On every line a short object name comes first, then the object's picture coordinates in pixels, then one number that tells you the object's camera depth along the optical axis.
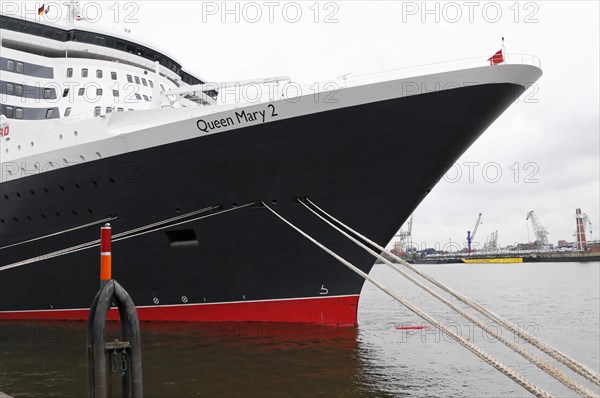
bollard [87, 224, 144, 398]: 4.70
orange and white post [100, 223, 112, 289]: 4.78
